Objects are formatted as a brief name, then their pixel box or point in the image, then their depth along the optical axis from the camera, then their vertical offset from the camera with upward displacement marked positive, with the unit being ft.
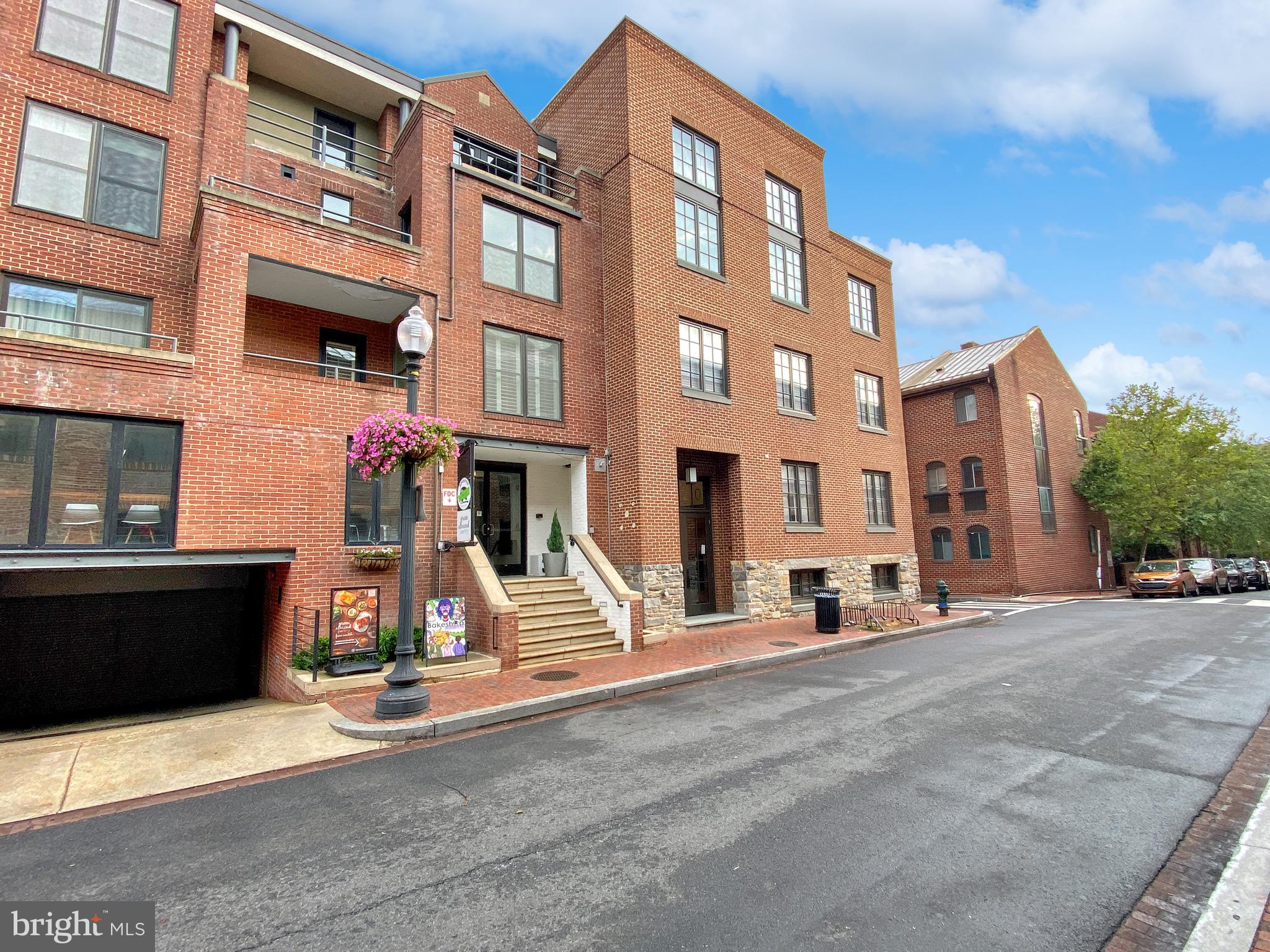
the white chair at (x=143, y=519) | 27.76 +1.99
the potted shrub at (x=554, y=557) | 44.16 -0.11
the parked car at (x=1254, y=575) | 102.22 -5.49
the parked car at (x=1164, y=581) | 82.84 -5.11
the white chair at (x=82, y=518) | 26.61 +2.01
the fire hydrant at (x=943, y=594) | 56.42 -4.33
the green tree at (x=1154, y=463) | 94.43 +12.74
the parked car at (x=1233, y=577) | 94.99 -5.41
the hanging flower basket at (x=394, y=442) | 24.79 +4.75
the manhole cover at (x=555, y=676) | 30.37 -6.07
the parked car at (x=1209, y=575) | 88.02 -4.62
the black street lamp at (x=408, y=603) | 23.50 -1.79
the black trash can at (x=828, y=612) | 43.24 -4.45
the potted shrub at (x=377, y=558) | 32.83 +0.00
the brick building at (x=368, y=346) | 29.58 +14.25
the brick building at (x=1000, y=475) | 84.89 +10.55
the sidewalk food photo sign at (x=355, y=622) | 29.14 -3.07
